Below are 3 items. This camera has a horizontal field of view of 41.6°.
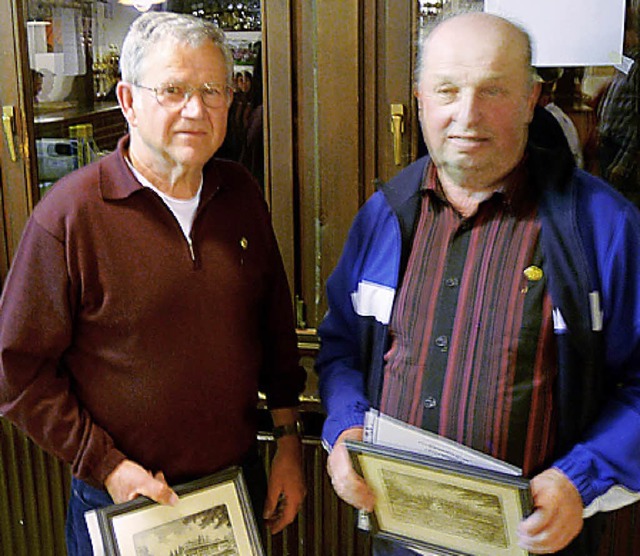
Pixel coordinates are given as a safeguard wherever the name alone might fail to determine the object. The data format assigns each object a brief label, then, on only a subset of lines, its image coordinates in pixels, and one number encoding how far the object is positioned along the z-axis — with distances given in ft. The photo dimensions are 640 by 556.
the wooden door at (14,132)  6.59
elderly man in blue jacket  4.22
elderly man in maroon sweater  4.53
